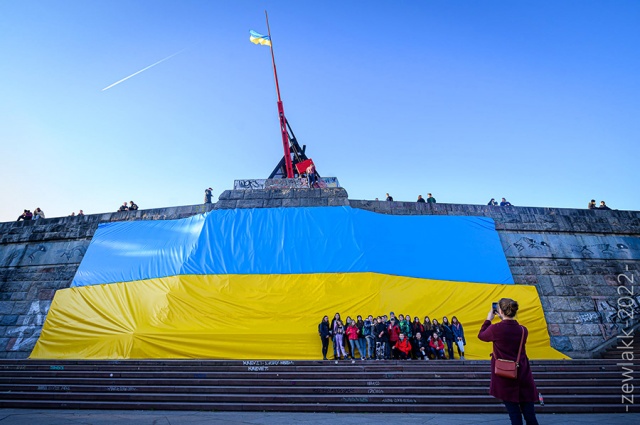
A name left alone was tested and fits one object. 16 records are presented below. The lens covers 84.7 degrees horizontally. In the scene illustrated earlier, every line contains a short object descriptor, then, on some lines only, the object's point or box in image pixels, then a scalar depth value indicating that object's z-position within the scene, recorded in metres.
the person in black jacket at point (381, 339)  10.07
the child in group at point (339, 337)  10.45
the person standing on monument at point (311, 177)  15.83
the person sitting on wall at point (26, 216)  16.88
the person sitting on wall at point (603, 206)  16.26
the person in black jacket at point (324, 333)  10.48
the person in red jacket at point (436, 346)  10.37
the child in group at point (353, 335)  10.47
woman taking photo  3.23
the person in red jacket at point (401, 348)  10.09
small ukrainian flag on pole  21.41
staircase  6.66
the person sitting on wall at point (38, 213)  17.26
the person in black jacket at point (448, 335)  10.61
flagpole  20.55
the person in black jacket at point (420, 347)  10.34
